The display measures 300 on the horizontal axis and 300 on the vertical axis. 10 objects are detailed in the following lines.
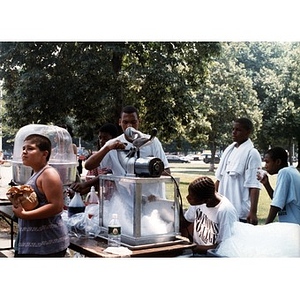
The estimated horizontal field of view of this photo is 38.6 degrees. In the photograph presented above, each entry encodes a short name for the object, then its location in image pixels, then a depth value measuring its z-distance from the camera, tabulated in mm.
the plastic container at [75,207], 2262
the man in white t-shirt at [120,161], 1711
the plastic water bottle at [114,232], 1689
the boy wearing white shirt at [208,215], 2020
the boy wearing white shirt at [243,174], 2734
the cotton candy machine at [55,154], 2597
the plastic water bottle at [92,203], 2082
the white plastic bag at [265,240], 2012
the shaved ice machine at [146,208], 1675
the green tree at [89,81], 5133
